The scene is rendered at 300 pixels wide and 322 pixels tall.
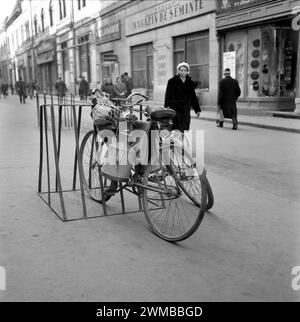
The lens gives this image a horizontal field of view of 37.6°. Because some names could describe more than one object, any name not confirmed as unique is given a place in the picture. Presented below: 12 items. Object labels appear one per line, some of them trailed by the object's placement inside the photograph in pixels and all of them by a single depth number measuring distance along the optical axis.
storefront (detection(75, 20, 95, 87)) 34.03
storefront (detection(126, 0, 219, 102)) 19.38
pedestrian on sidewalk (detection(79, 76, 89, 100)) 30.05
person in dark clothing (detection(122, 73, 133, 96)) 19.64
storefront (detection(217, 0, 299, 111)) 16.09
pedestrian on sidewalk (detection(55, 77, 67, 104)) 31.48
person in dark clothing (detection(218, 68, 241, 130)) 13.29
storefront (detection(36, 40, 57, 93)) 45.67
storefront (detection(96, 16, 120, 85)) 28.58
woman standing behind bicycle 7.92
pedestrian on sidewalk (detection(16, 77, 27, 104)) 32.53
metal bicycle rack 4.85
